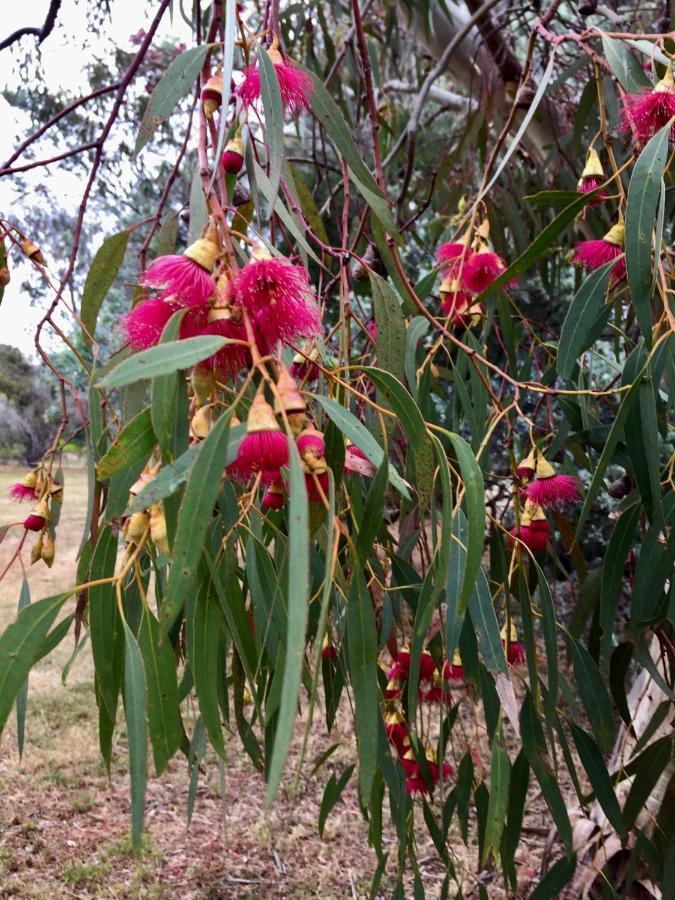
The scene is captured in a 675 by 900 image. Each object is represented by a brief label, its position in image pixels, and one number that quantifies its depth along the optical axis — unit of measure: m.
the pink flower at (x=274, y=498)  0.61
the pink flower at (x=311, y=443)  0.41
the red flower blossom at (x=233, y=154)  0.54
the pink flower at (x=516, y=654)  0.89
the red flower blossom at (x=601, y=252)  0.75
